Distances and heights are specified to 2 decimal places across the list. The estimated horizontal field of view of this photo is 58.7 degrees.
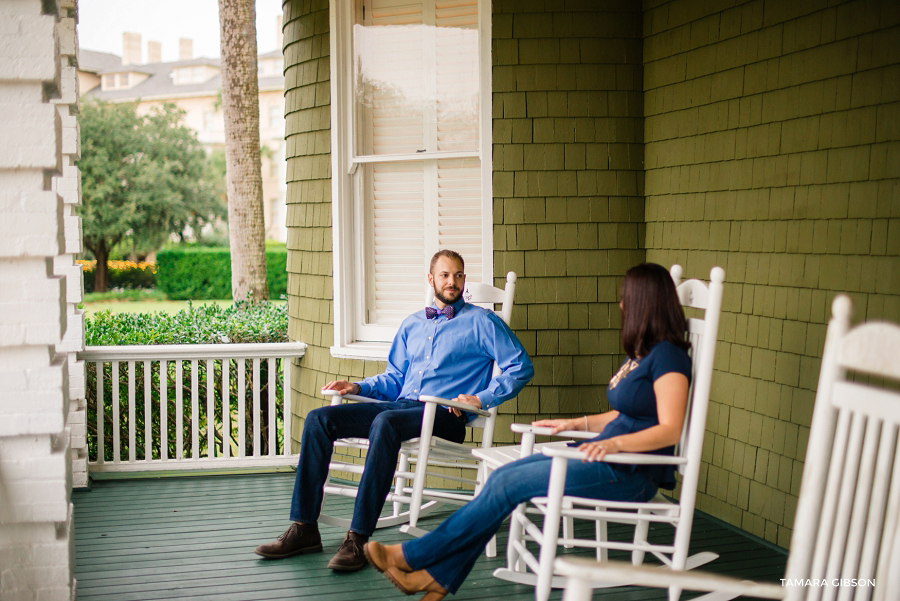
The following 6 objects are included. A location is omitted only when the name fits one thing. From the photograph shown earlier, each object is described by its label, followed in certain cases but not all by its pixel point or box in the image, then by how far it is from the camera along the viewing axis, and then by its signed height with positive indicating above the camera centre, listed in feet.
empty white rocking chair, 5.01 -1.79
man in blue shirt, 10.26 -2.89
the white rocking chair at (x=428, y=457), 10.44 -3.61
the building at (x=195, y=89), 119.85 +15.06
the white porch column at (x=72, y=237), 12.52 -0.92
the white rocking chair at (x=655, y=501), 7.65 -3.04
